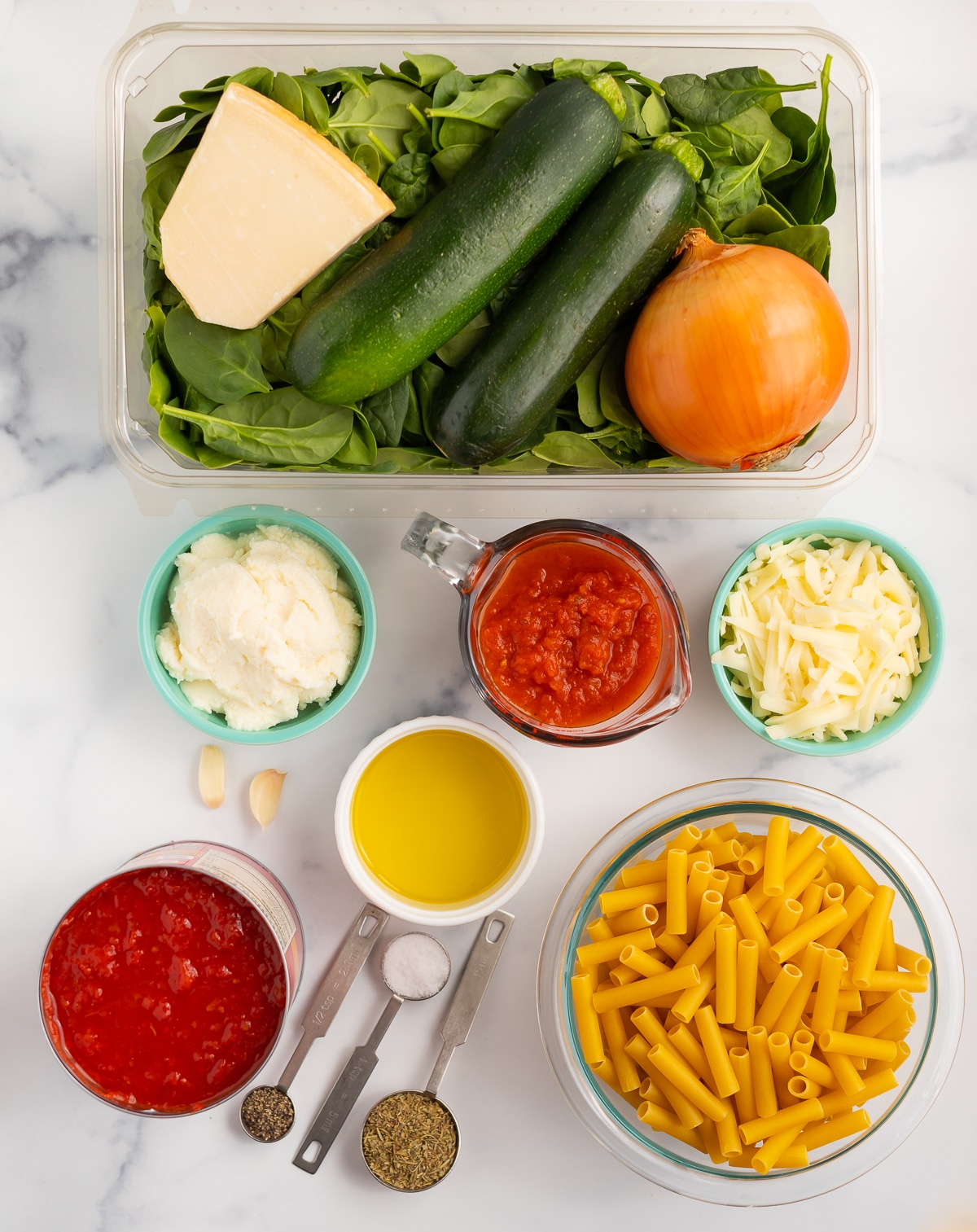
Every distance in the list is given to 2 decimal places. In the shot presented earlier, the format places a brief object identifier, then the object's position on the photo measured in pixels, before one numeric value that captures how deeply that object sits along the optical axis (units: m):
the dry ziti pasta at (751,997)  0.76
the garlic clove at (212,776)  0.83
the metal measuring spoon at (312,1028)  0.82
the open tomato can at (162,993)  0.77
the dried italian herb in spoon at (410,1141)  0.81
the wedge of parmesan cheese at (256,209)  0.75
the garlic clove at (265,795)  0.83
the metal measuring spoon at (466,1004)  0.82
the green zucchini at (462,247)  0.76
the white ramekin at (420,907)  0.80
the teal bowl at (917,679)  0.80
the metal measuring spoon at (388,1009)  0.82
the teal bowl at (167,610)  0.79
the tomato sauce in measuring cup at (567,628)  0.77
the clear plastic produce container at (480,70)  0.79
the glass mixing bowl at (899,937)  0.79
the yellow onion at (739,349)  0.76
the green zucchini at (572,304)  0.77
